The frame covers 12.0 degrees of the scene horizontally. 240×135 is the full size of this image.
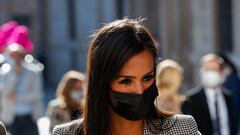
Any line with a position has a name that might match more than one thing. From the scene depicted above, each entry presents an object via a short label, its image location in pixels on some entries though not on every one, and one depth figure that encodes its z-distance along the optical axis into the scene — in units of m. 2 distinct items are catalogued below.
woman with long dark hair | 3.82
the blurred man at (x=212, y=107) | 9.75
